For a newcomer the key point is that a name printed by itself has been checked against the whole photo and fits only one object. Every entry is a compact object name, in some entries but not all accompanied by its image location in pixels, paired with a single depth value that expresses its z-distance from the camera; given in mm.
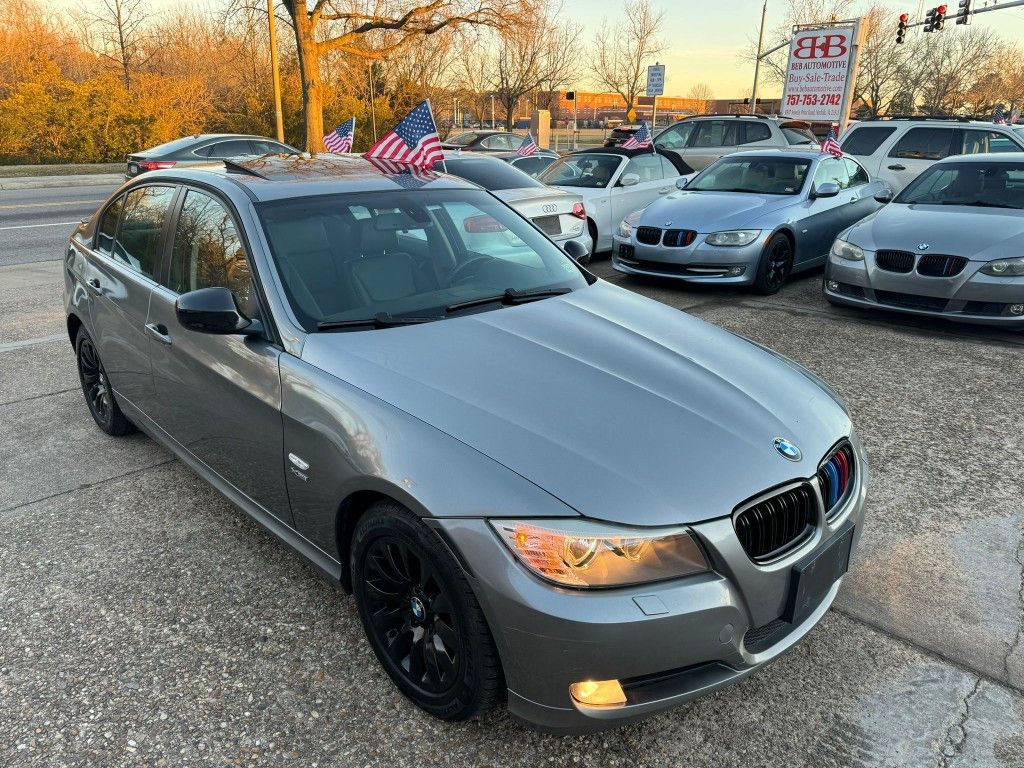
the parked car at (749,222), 7832
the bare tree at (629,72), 39375
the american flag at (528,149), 14609
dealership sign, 17297
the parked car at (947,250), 6203
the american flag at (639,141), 10820
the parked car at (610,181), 9883
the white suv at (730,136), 14180
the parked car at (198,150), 14789
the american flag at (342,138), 7406
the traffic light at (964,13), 29453
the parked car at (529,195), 7910
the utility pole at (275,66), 22666
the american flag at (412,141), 5258
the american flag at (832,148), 9211
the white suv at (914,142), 11453
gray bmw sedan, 1977
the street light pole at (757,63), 37638
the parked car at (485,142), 18734
